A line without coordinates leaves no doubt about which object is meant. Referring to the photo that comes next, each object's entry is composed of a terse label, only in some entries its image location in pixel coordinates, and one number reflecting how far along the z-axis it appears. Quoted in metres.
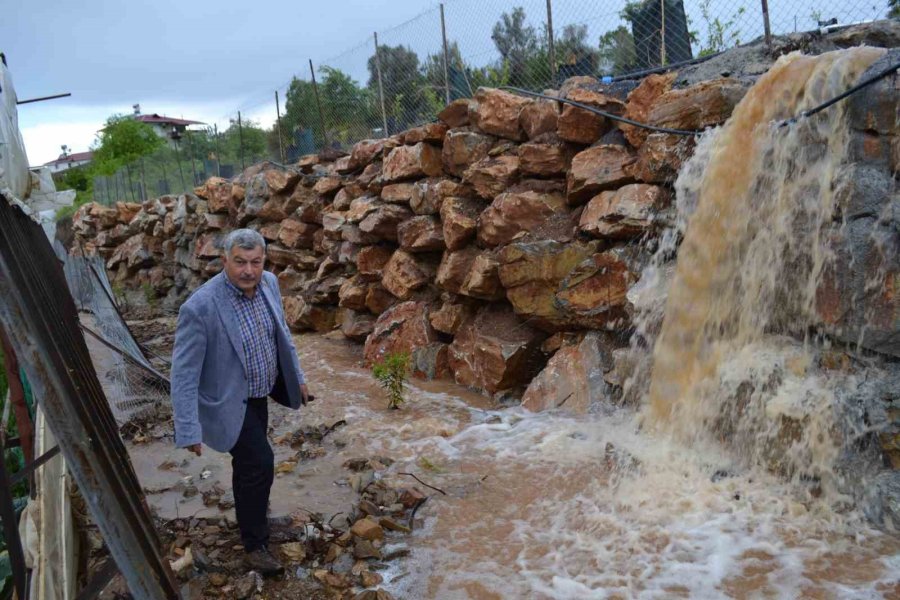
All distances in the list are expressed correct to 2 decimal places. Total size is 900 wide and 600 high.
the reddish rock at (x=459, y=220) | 7.47
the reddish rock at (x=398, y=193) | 8.80
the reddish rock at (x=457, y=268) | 7.46
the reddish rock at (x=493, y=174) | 7.27
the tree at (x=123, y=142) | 42.22
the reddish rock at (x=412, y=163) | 8.49
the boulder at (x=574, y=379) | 5.85
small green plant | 6.47
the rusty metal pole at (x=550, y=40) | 8.81
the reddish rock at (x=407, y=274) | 8.33
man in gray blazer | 3.22
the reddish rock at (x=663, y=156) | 5.81
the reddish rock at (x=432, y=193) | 7.82
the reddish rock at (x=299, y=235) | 11.73
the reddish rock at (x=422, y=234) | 8.09
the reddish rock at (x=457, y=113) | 8.11
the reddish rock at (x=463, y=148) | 7.77
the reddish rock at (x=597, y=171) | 6.29
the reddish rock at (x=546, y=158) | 6.93
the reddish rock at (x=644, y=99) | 6.31
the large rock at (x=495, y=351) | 6.54
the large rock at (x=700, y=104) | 5.55
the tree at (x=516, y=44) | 9.34
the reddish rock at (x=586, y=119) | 6.66
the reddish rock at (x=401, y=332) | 7.85
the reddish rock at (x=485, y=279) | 6.87
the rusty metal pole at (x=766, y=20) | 6.87
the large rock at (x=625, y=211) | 5.93
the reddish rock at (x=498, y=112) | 7.51
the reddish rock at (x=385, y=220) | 8.83
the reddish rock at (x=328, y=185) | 11.04
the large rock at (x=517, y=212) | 6.79
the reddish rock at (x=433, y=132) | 8.42
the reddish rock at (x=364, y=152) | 10.38
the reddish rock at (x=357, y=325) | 9.04
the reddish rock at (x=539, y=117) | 7.12
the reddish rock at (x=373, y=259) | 9.20
